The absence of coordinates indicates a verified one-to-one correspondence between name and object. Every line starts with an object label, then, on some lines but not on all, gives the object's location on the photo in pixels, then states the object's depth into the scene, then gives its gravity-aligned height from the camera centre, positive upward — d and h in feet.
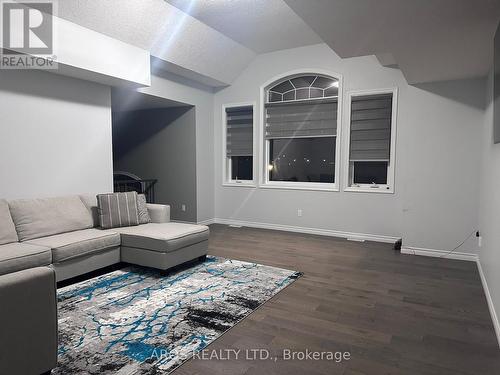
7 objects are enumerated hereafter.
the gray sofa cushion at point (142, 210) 13.73 -1.59
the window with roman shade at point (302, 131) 18.30 +2.41
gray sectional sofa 5.55 -2.25
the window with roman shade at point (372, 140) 16.75 +1.82
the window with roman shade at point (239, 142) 20.75 +1.92
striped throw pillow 12.64 -1.49
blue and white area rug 6.72 -3.64
